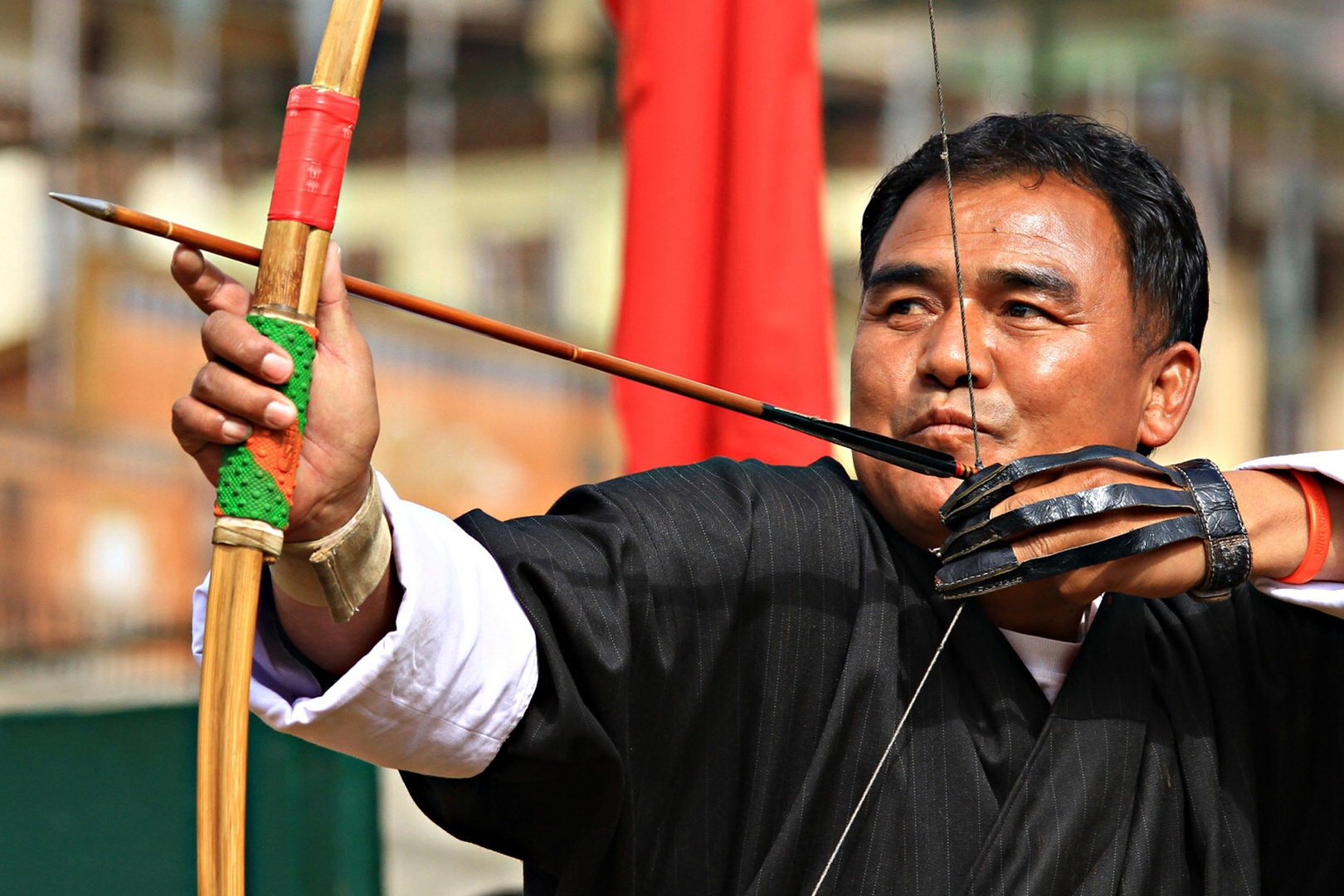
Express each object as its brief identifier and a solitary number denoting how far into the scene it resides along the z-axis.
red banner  5.27
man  4.87
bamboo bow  4.82
